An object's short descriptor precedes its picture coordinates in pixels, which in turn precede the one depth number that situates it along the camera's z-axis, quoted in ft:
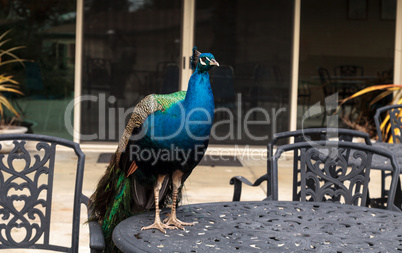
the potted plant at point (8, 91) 22.41
